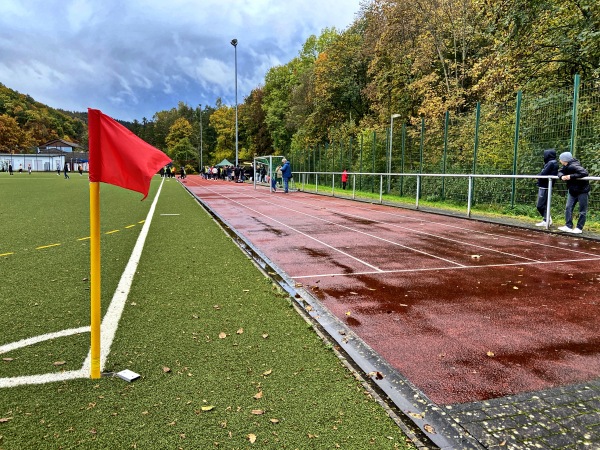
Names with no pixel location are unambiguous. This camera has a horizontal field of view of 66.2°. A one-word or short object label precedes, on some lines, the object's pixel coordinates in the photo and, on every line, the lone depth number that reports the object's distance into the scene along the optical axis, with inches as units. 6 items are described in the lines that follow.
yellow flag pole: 121.4
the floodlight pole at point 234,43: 1988.2
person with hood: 418.0
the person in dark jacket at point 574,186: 374.3
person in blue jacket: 996.6
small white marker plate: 119.3
